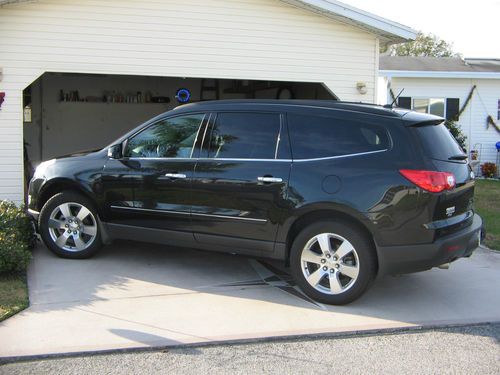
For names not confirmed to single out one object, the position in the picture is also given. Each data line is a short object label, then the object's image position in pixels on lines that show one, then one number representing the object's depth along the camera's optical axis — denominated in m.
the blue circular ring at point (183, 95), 14.33
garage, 8.02
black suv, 4.74
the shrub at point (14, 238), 5.59
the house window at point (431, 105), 17.98
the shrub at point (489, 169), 17.39
